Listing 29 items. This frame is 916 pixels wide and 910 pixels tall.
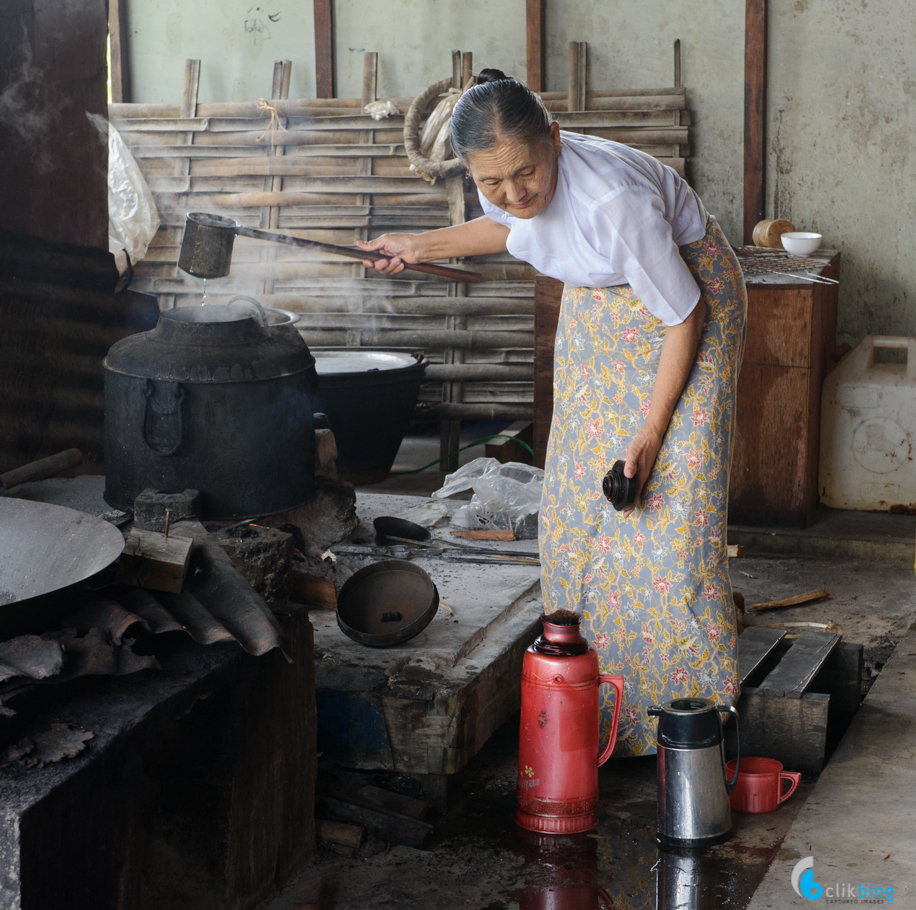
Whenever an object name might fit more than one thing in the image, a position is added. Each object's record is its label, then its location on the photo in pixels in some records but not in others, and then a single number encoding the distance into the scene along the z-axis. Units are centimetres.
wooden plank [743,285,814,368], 536
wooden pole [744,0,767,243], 650
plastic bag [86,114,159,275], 721
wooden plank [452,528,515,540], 443
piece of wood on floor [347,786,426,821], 304
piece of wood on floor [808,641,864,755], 365
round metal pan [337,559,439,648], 345
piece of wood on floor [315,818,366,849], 292
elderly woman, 272
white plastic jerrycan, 568
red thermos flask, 286
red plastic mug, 303
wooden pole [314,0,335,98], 712
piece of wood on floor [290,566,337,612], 373
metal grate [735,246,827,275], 572
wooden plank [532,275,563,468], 598
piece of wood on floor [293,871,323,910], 266
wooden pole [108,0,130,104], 742
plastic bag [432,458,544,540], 453
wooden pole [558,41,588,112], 681
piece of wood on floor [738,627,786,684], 348
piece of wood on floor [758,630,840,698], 329
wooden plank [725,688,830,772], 322
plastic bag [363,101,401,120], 698
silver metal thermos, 279
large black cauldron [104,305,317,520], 362
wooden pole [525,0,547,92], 679
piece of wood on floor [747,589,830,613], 469
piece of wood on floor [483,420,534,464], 589
